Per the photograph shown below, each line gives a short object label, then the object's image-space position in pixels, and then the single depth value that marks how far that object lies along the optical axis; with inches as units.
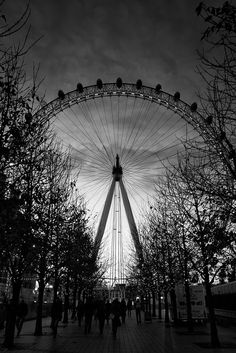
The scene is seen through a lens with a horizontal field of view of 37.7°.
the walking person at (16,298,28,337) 738.8
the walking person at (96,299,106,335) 898.7
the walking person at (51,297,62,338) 759.0
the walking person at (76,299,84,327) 1145.6
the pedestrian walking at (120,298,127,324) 1243.7
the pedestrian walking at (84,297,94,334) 866.1
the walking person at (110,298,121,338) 836.0
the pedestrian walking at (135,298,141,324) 1337.6
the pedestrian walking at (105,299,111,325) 1275.8
